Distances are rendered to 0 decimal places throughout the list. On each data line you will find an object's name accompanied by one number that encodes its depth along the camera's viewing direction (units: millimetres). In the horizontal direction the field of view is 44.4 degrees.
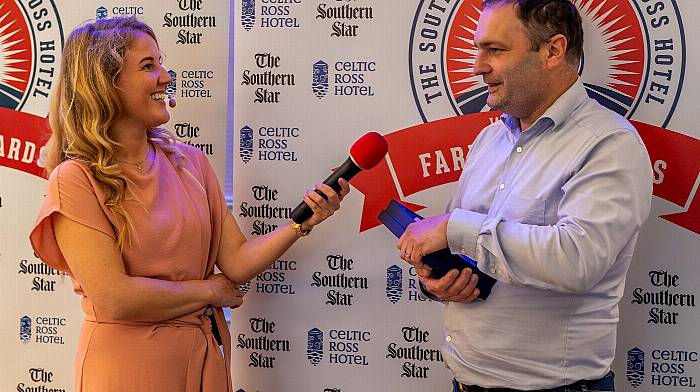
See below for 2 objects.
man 1879
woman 2213
